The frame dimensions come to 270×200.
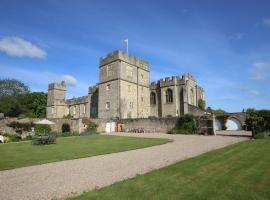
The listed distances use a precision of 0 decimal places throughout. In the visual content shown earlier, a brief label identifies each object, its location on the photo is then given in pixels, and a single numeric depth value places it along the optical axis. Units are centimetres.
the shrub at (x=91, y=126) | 3117
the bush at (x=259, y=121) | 1980
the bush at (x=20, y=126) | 2420
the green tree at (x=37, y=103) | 5879
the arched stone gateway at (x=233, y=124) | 3120
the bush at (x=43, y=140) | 1736
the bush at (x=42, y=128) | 2620
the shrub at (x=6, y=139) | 2089
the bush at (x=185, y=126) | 2602
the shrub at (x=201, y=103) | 4235
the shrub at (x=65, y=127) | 2988
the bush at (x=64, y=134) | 2646
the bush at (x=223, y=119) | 3226
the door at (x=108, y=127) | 3406
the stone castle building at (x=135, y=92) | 3697
